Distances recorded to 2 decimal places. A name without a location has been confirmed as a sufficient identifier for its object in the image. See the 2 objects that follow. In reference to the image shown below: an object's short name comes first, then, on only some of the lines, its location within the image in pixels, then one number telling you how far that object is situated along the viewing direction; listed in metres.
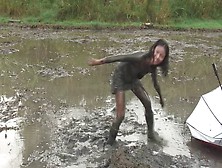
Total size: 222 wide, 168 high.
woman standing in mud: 5.39
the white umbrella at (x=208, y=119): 5.83
